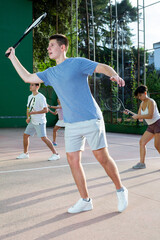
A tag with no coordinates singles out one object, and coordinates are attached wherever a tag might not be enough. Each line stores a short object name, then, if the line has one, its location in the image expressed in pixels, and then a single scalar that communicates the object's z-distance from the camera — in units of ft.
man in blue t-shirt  9.39
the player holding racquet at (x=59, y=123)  28.81
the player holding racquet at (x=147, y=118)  16.57
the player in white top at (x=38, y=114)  20.02
